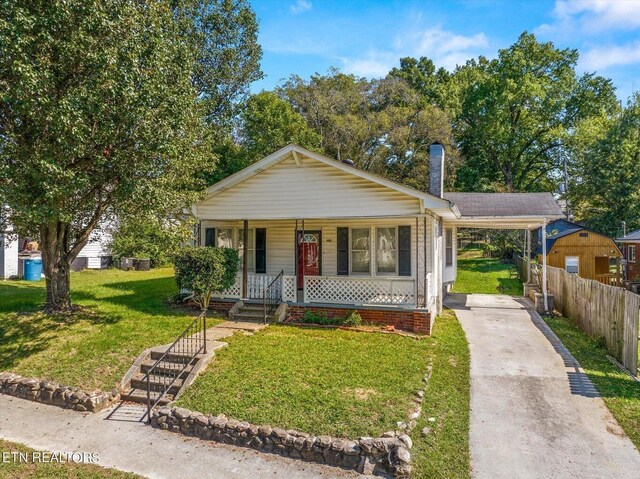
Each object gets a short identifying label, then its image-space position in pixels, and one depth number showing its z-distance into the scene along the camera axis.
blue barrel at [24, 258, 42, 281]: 19.69
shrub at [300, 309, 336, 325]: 12.09
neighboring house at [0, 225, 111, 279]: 19.95
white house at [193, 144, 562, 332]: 11.77
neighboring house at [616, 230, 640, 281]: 22.03
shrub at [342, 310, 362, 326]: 11.77
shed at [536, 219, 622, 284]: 23.30
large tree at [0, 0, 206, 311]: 8.62
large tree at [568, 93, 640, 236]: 29.67
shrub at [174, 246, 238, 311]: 11.80
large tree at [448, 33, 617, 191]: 38.28
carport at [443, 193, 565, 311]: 13.96
